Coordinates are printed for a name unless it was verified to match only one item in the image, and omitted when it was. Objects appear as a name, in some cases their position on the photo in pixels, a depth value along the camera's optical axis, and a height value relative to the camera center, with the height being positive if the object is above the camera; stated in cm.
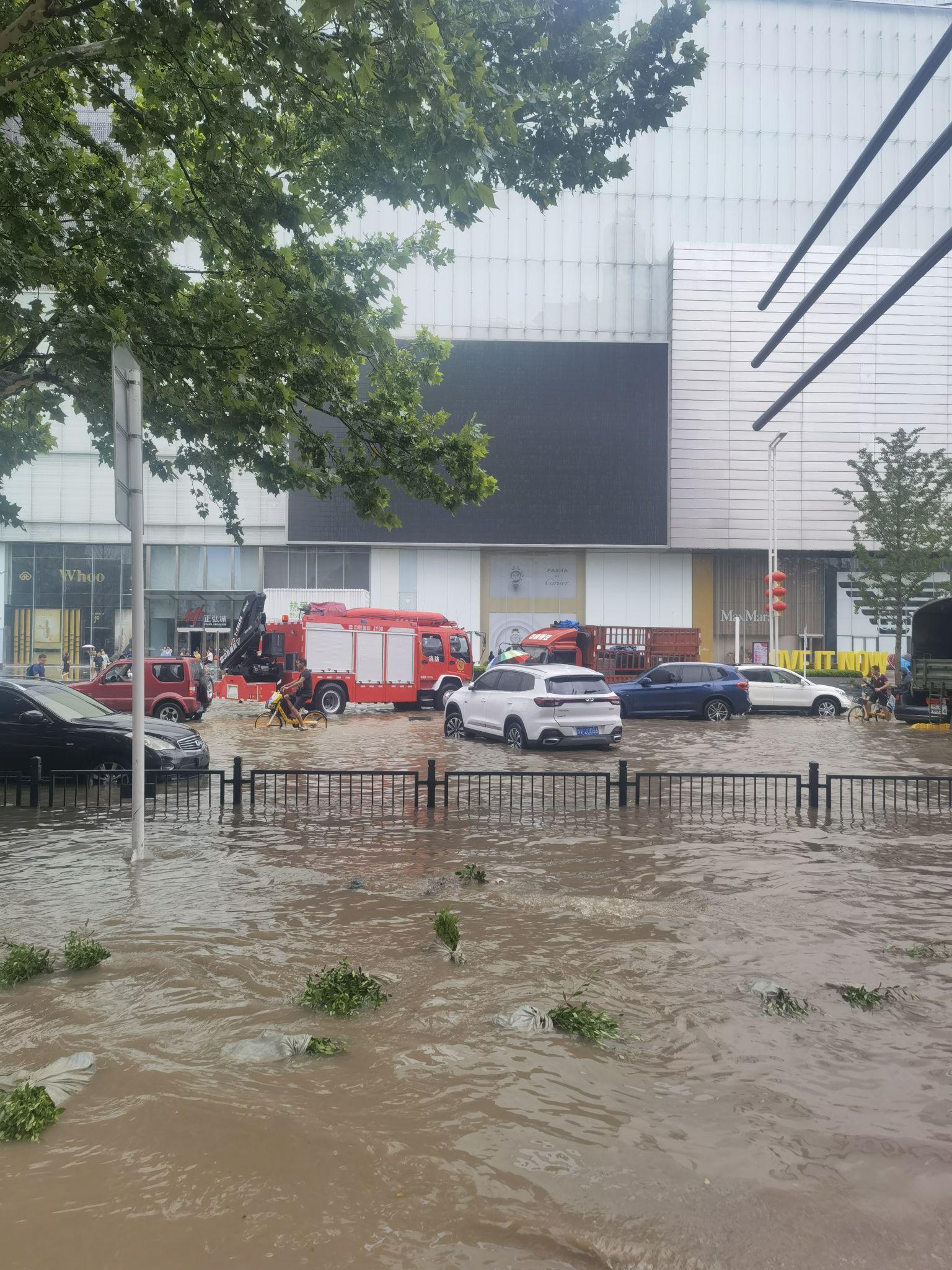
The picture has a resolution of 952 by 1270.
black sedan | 1267 -111
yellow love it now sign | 5520 -30
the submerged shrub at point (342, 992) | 500 -172
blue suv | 2773 -106
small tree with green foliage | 4069 +549
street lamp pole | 4272 +553
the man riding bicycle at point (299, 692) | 2477 -103
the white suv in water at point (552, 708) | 1850 -102
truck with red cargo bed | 3428 +27
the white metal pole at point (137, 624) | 871 +26
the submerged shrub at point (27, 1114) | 374 -175
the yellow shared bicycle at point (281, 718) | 2477 -165
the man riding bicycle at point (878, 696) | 2853 -117
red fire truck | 2988 -6
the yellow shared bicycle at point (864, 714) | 2833 -169
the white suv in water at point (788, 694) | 3073 -119
